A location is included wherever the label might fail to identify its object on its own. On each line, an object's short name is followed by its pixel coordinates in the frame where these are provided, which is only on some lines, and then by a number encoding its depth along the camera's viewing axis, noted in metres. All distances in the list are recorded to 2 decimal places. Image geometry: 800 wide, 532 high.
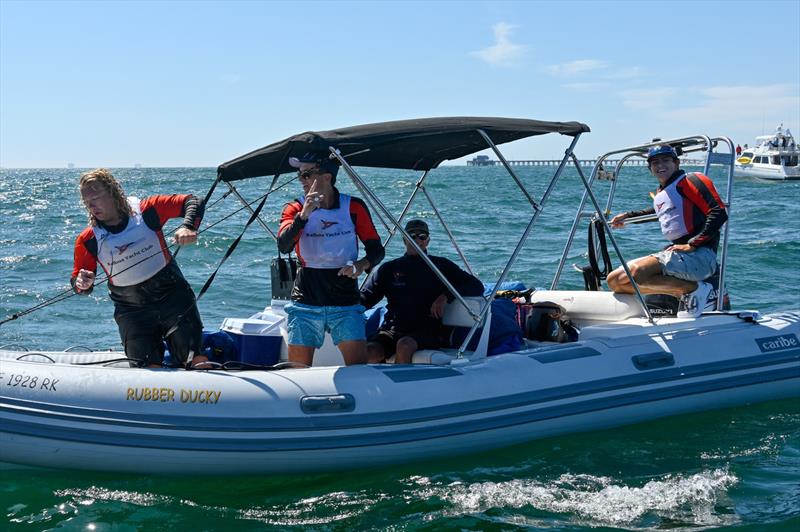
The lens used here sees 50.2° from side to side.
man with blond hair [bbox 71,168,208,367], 5.08
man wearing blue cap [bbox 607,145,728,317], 6.22
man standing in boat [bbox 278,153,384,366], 5.08
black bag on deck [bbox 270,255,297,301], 5.73
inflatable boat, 4.88
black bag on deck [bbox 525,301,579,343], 6.46
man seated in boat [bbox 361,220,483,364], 5.73
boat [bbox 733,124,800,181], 46.19
